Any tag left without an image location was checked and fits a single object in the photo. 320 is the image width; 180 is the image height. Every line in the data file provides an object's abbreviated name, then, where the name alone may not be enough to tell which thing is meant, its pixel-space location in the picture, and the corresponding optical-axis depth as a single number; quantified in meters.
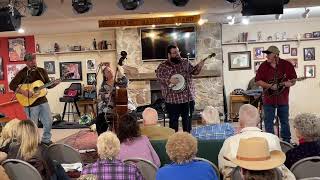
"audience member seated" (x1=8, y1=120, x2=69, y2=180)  2.33
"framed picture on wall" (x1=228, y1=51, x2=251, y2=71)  7.44
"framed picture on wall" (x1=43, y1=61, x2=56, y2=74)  8.01
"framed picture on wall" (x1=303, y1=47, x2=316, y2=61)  7.34
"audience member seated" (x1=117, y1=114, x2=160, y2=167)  2.45
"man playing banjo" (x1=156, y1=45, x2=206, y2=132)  4.21
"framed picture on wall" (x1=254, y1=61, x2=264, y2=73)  7.43
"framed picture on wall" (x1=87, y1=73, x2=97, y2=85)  7.89
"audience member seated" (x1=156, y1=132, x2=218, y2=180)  1.80
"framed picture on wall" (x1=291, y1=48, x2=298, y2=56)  7.37
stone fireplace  7.26
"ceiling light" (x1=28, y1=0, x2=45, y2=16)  4.60
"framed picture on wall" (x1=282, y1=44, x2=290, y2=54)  7.37
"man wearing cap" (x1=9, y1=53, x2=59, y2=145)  4.63
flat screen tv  7.19
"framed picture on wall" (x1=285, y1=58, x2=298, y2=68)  7.38
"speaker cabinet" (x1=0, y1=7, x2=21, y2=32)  4.53
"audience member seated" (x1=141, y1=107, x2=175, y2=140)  2.86
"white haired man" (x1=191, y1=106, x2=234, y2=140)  2.89
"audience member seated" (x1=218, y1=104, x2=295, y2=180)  2.06
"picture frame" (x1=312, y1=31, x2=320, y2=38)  7.28
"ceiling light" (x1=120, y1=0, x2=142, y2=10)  4.62
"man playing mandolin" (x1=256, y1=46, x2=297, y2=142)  4.08
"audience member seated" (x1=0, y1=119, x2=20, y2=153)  2.46
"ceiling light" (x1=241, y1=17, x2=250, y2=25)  6.85
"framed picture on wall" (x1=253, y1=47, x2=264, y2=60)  7.40
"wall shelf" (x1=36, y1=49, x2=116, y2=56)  7.78
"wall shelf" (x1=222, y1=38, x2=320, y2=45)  7.29
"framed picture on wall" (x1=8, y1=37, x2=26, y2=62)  8.16
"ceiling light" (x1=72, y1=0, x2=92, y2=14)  4.54
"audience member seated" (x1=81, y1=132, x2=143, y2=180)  1.99
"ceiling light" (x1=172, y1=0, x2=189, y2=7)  4.73
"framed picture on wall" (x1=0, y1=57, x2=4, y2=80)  8.24
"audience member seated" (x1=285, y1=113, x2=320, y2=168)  2.12
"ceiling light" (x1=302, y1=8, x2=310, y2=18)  5.96
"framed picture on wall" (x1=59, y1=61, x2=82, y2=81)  7.93
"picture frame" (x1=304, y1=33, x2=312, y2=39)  7.30
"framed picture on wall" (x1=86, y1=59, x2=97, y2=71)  7.87
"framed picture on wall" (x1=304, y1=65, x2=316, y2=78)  7.37
